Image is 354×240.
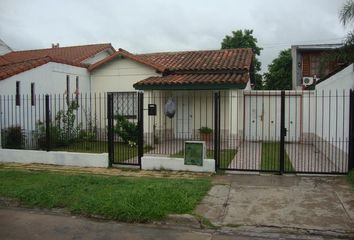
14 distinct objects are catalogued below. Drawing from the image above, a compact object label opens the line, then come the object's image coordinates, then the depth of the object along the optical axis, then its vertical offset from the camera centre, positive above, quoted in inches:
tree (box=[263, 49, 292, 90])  1196.5 +131.5
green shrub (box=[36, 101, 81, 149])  516.3 -22.5
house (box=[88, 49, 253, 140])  605.6 +50.6
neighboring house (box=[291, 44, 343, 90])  842.8 +113.1
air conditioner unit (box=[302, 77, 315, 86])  841.1 +73.1
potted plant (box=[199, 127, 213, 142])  614.9 -31.4
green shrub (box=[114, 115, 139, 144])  573.9 -24.4
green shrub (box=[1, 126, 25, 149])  491.8 -30.8
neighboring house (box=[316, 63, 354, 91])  363.9 +38.9
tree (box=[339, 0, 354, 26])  363.9 +97.5
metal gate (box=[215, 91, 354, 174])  386.9 -27.7
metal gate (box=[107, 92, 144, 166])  403.5 -20.1
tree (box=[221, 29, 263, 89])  1256.8 +238.1
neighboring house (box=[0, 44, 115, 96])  527.8 +58.4
